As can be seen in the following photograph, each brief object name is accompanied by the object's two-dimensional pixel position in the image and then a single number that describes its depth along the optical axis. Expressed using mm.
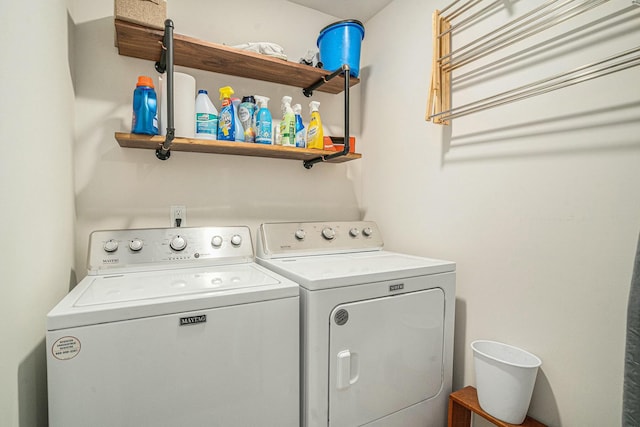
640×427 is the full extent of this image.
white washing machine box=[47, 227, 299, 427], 854
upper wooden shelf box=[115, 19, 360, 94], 1421
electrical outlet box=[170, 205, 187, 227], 1688
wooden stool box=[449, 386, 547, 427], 1335
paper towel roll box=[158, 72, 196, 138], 1472
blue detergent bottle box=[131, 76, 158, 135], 1332
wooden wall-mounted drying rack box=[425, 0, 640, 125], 1055
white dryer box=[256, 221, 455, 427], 1169
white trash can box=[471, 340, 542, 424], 1166
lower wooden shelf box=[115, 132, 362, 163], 1380
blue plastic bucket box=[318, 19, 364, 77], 1782
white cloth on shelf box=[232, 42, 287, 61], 1645
